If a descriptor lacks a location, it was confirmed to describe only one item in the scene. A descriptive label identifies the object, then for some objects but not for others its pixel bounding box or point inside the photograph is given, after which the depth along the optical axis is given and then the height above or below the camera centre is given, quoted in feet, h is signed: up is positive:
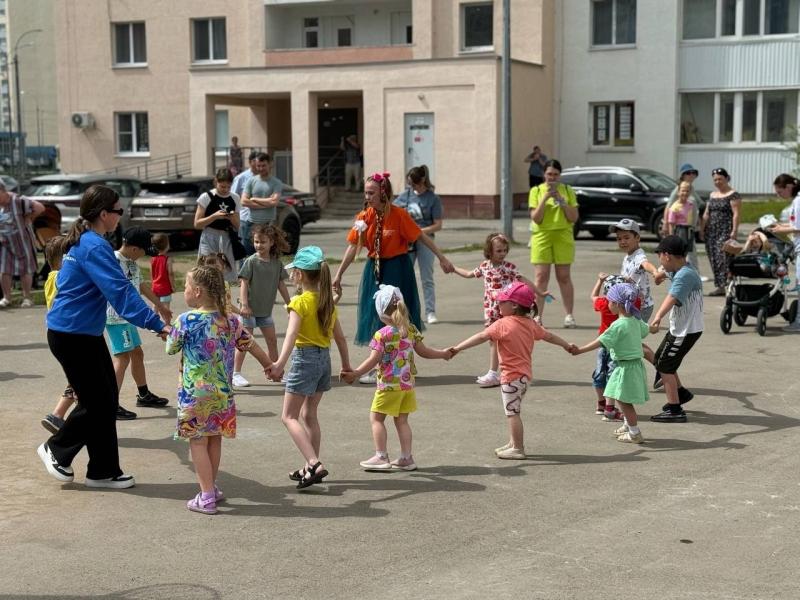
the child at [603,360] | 29.25 -5.23
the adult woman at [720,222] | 52.90 -3.28
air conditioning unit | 142.82 +3.76
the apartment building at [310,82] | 114.32 +7.09
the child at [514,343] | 25.77 -4.22
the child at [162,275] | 34.78 -3.63
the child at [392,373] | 24.62 -4.60
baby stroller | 43.42 -5.18
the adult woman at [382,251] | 33.32 -2.84
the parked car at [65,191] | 78.18 -2.67
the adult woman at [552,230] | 42.55 -2.91
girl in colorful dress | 21.86 -4.16
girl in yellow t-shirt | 24.08 -3.85
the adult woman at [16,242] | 50.96 -3.87
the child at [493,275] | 33.99 -3.60
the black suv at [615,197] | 88.84 -3.60
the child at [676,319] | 29.48 -4.27
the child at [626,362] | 27.17 -4.88
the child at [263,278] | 32.81 -3.53
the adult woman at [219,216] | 38.37 -2.08
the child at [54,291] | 25.50 -3.25
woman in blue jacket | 22.99 -3.60
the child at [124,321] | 29.55 -4.10
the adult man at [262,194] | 44.93 -1.64
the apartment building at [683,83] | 116.67 +6.54
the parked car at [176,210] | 79.51 -3.94
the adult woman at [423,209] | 44.14 -2.21
